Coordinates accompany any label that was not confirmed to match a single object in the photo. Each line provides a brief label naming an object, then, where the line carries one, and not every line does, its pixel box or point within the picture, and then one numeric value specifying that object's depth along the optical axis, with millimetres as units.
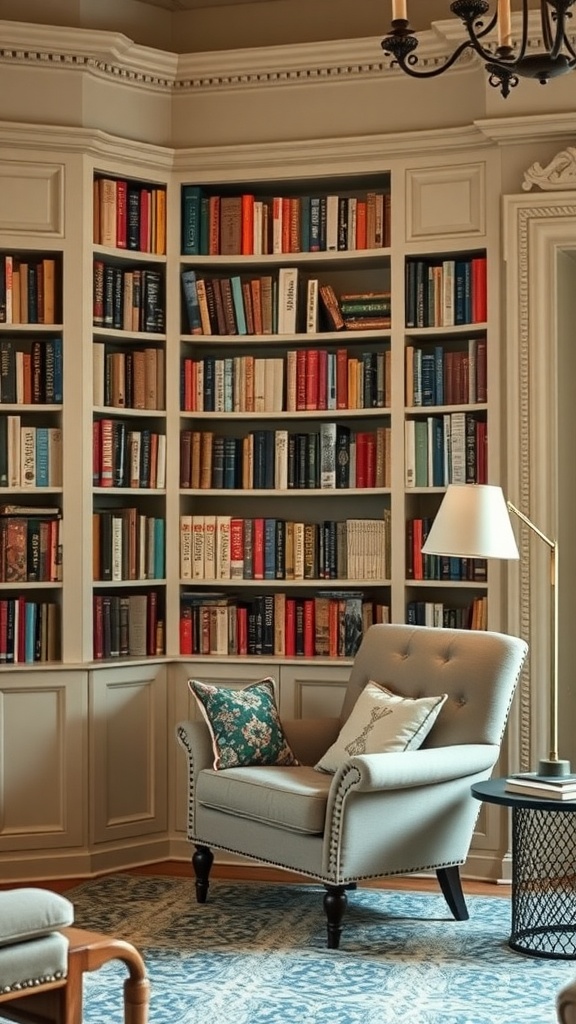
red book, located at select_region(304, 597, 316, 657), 5496
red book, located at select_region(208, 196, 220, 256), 5598
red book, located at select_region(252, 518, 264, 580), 5566
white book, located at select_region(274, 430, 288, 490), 5551
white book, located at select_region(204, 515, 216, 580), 5594
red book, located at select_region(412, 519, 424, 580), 5344
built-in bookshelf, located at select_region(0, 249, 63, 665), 5262
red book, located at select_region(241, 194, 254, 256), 5555
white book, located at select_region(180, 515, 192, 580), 5602
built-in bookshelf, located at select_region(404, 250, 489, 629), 5246
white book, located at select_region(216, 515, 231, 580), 5586
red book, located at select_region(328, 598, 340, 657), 5457
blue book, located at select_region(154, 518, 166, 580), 5590
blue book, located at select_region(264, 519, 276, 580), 5559
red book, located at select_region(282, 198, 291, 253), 5543
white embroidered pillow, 4523
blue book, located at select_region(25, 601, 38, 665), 5258
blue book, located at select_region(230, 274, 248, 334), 5574
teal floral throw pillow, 4793
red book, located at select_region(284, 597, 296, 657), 5508
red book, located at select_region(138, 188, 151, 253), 5523
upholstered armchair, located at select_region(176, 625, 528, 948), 4230
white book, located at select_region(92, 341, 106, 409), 5383
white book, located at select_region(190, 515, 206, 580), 5594
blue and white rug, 3688
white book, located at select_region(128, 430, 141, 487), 5500
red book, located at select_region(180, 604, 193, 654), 5562
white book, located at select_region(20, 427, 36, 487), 5293
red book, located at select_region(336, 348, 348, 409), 5484
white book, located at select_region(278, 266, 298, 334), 5520
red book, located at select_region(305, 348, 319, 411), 5512
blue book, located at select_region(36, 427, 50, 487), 5301
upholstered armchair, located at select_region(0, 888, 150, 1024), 2764
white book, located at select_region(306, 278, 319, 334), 5516
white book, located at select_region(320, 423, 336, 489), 5484
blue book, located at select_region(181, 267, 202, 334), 5582
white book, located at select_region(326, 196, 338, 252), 5473
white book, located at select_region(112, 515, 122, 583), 5414
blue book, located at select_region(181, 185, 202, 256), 5598
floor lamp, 4395
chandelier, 2785
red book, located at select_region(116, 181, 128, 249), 5438
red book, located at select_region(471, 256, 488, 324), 5234
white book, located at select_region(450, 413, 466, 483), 5258
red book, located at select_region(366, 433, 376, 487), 5469
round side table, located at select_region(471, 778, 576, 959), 4152
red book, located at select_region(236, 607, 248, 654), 5547
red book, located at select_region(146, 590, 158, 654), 5555
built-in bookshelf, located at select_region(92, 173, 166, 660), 5395
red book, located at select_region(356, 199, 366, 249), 5449
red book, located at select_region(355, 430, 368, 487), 5477
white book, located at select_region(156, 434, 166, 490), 5578
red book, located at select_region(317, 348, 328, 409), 5500
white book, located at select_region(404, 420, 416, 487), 5344
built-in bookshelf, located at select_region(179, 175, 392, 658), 5457
